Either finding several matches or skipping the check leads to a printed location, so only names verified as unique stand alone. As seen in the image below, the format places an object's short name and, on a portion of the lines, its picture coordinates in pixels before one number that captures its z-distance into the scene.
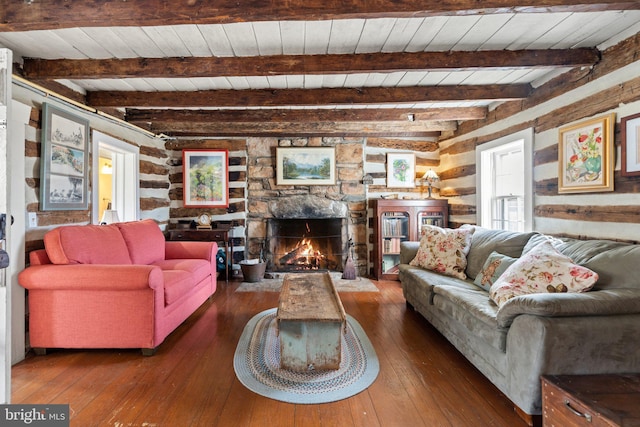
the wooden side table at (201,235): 4.55
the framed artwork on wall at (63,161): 2.67
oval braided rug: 1.94
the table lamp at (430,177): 4.81
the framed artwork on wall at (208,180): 5.00
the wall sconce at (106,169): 5.54
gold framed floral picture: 2.35
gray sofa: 1.60
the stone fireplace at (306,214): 5.04
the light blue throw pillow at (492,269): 2.59
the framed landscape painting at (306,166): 4.99
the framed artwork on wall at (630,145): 2.13
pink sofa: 2.37
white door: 1.65
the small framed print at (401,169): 5.14
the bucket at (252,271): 4.62
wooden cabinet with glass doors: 4.73
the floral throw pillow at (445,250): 3.20
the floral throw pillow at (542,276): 1.93
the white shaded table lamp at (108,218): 3.45
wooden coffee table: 2.09
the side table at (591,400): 1.23
